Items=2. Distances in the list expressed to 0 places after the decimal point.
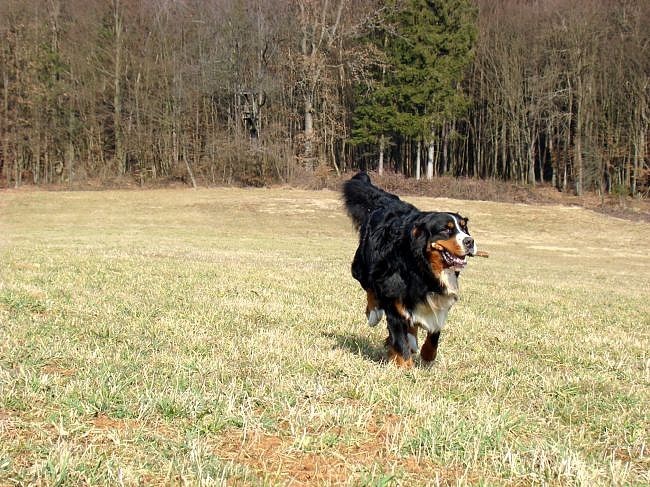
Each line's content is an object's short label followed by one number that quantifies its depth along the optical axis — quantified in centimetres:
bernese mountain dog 475
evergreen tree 4444
